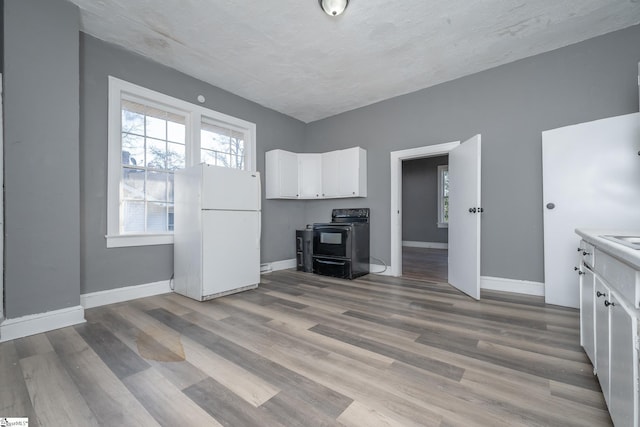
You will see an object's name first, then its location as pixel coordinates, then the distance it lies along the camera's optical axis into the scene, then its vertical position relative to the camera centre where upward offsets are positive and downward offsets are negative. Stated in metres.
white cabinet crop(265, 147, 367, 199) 3.98 +0.63
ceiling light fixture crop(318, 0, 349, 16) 2.03 +1.65
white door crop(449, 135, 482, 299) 2.68 -0.04
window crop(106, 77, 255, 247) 2.67 +0.70
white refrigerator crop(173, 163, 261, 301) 2.68 -0.19
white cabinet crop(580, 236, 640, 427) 0.84 -0.49
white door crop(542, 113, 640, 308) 2.21 +0.24
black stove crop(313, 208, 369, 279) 3.63 -0.50
